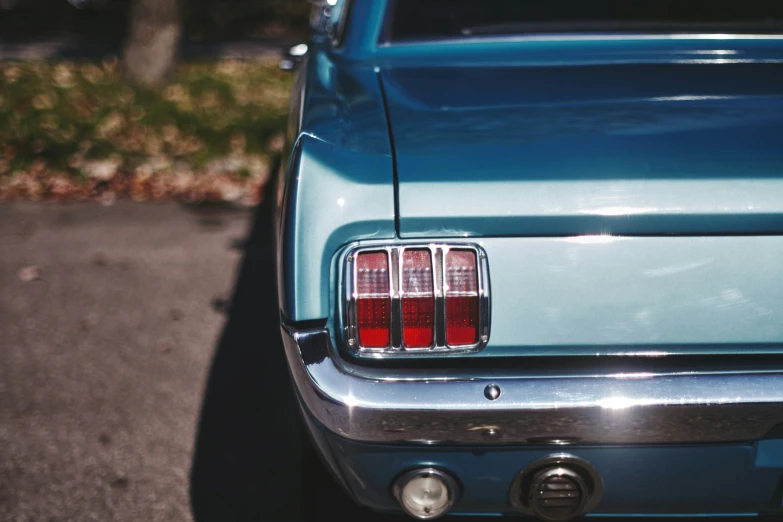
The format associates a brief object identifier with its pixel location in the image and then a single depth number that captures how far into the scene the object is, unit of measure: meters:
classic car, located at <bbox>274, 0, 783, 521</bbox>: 1.67
